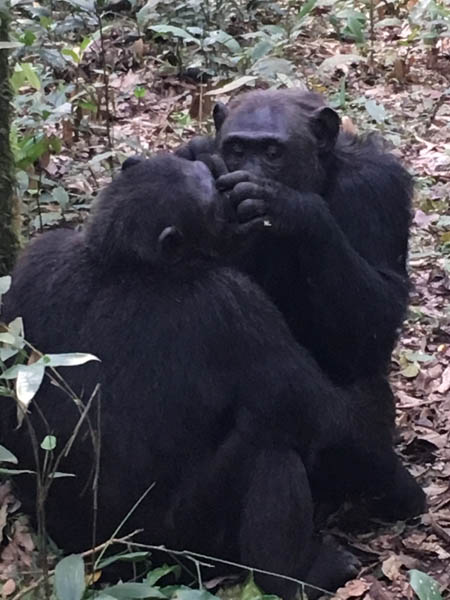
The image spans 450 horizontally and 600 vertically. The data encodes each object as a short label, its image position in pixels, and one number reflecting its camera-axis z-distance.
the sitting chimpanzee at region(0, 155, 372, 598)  4.08
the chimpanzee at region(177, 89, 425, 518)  4.59
